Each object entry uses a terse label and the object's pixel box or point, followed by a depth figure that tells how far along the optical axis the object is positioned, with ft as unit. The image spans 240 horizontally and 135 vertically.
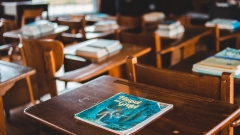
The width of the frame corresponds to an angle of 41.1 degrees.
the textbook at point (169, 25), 9.68
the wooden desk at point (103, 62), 5.95
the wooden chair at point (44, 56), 6.91
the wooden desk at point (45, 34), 10.19
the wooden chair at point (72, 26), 10.93
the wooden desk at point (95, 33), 10.84
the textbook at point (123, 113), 3.56
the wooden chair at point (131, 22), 12.69
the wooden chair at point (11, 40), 11.77
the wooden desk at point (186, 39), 8.55
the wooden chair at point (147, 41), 8.39
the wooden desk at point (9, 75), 5.34
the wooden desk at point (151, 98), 3.51
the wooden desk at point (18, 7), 16.55
